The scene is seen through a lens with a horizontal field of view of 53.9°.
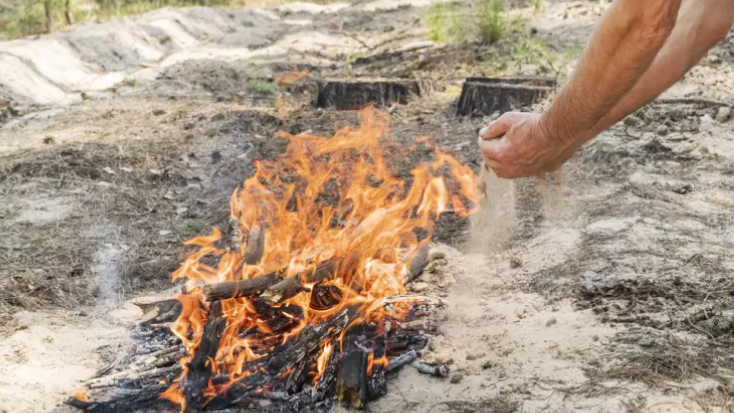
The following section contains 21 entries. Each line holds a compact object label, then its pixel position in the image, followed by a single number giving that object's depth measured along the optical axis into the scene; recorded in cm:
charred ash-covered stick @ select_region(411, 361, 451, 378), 295
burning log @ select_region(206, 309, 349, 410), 297
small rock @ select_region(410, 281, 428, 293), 385
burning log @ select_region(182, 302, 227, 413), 296
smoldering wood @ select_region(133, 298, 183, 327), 366
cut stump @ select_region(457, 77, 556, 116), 637
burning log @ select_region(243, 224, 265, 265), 381
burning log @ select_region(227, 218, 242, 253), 433
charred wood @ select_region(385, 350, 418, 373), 303
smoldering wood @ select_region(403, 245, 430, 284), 386
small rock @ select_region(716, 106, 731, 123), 544
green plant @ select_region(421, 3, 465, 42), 991
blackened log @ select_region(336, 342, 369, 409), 283
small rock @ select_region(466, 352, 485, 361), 307
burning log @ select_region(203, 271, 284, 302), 326
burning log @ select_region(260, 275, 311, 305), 340
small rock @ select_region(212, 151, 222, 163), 612
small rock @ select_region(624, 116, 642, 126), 564
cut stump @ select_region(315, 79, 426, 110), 732
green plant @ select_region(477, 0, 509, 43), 930
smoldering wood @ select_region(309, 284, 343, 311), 356
